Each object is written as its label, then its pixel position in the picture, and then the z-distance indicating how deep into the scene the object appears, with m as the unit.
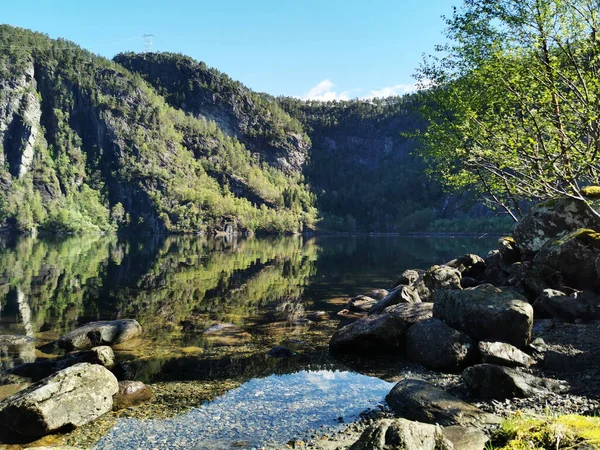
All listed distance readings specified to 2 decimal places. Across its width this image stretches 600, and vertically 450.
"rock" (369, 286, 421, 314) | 24.33
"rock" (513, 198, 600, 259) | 22.58
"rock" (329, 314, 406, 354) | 18.20
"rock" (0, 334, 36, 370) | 17.75
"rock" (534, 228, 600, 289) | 19.94
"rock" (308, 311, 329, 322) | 26.52
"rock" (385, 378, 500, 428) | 10.84
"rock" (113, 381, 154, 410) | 13.10
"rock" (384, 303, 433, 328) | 19.50
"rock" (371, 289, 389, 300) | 33.27
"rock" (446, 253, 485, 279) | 28.99
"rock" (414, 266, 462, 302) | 25.66
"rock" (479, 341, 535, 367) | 14.49
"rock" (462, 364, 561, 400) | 12.25
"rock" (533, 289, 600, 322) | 18.59
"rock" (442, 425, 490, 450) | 8.67
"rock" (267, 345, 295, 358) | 18.38
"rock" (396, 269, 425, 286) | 34.53
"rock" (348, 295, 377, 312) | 28.52
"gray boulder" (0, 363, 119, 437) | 11.38
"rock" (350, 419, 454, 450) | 7.05
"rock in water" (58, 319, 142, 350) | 20.14
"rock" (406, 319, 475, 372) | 15.62
